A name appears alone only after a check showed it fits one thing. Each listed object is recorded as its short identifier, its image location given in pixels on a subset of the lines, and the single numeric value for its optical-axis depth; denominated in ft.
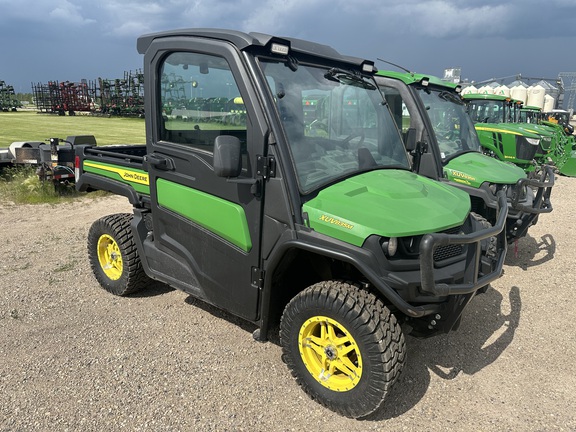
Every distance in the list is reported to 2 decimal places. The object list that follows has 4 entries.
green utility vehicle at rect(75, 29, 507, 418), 8.80
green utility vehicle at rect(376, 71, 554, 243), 17.47
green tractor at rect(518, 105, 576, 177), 43.55
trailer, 27.07
